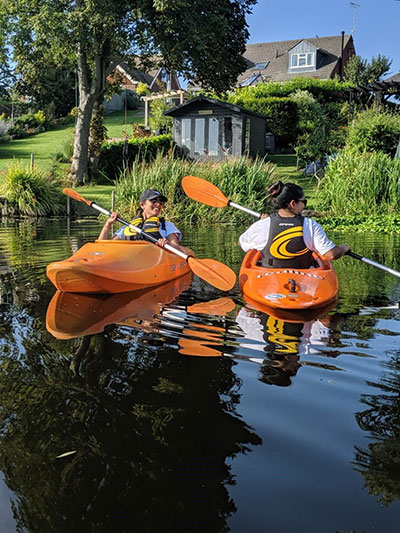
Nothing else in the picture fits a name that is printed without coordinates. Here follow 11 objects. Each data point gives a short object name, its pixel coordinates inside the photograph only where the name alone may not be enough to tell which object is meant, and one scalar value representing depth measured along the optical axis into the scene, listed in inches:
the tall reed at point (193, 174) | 598.5
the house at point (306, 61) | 1700.3
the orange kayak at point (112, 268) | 237.6
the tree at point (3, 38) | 879.1
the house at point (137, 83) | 1980.8
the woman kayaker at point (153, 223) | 281.6
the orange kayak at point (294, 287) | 213.8
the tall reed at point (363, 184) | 585.6
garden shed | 1119.6
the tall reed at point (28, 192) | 687.7
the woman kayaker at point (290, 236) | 218.2
